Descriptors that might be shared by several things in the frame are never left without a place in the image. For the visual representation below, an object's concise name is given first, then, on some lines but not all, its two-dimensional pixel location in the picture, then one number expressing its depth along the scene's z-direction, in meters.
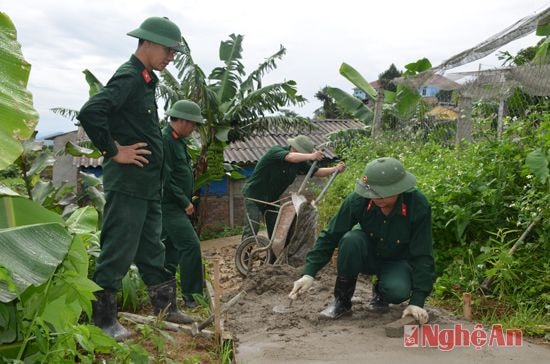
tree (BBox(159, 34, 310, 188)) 11.38
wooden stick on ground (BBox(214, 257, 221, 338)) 3.56
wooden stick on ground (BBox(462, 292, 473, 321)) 4.38
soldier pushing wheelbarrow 6.25
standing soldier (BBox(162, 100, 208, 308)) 5.03
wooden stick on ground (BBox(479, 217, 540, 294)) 4.74
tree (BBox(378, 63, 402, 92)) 37.16
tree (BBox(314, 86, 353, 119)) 32.22
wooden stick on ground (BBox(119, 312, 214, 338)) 3.82
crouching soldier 3.91
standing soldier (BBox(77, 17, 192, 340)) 3.67
